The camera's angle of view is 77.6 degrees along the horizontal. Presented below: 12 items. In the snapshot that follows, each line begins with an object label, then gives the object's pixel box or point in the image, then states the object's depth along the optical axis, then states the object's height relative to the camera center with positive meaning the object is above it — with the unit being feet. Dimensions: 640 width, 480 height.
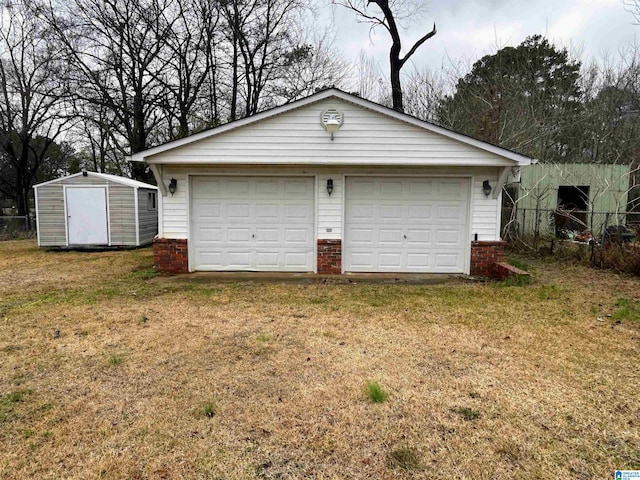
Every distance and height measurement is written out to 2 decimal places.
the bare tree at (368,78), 61.98 +20.12
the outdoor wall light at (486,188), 26.20 +1.35
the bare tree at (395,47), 52.85 +21.59
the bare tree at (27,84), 61.98 +19.54
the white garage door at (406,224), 26.99 -1.15
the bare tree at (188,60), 63.98 +23.92
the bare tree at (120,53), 59.00 +23.54
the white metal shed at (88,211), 41.37 -0.77
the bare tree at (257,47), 64.44 +26.12
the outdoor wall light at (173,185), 26.45 +1.33
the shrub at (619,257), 25.18 -3.13
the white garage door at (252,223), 27.22 -1.20
